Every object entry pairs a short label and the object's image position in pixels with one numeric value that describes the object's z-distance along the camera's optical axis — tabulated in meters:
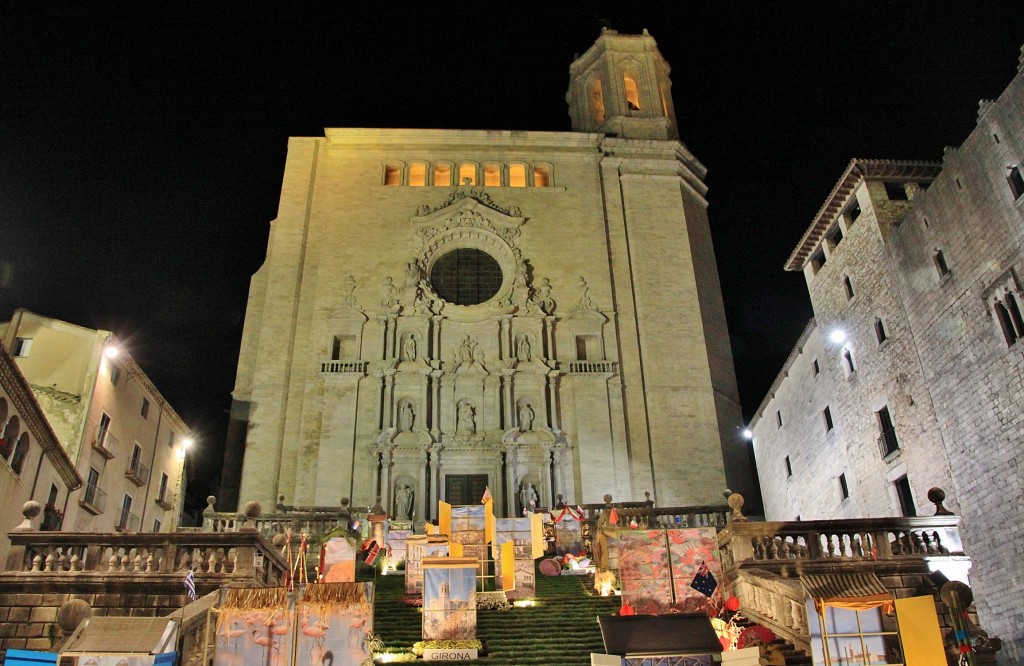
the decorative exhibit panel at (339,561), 14.77
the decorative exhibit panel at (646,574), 12.28
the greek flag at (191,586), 11.23
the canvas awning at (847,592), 10.14
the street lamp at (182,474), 30.19
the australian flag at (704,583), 12.40
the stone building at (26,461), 15.80
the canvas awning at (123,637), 9.63
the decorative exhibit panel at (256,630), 10.03
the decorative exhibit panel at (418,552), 14.26
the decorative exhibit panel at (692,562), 12.32
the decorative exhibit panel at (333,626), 10.09
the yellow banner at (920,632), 9.89
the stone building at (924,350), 17.19
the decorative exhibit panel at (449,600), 11.93
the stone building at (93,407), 21.86
